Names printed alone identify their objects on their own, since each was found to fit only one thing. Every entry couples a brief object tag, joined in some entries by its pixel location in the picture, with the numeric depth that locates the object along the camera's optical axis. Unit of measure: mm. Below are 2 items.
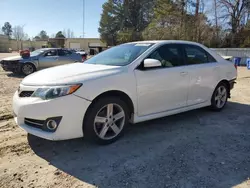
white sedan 3115
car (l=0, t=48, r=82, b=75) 11359
